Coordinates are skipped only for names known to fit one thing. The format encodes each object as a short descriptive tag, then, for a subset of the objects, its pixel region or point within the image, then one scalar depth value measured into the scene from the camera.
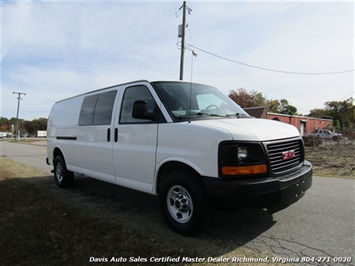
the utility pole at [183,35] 18.69
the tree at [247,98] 59.16
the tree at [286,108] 82.12
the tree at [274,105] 73.94
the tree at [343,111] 71.50
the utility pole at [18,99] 64.25
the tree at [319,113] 78.44
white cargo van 3.22
